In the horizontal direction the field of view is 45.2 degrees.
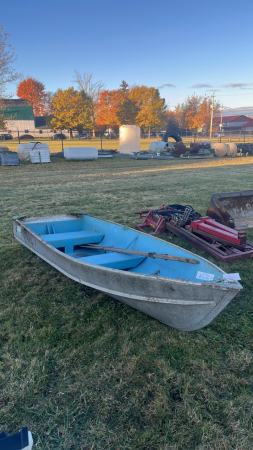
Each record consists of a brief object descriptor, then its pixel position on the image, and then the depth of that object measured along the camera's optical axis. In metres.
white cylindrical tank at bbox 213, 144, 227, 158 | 23.25
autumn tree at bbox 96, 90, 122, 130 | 58.59
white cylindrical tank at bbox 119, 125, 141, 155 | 23.82
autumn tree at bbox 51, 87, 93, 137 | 50.72
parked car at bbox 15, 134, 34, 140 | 52.76
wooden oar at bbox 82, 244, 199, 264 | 3.13
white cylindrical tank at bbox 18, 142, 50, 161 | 17.94
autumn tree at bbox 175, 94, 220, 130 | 69.56
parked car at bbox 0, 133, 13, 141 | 45.62
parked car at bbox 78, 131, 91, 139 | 50.59
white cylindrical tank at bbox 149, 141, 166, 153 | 23.59
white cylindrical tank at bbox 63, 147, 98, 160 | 18.94
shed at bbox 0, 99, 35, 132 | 56.00
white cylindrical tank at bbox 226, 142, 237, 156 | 23.42
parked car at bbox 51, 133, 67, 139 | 51.03
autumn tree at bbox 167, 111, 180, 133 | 65.72
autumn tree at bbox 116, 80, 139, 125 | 59.97
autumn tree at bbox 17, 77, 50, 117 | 69.38
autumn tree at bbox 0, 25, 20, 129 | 20.38
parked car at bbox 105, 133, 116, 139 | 56.50
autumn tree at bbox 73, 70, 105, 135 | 57.84
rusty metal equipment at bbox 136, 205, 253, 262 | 4.58
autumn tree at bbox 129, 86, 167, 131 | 59.28
